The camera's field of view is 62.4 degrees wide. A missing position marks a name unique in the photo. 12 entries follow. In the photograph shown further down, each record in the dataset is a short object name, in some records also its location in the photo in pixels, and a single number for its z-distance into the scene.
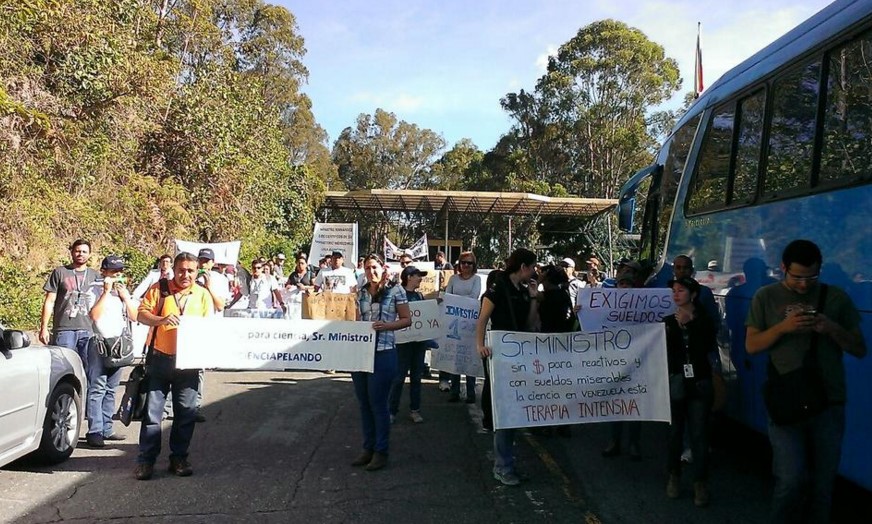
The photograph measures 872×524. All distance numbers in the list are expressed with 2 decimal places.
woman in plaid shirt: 5.92
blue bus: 4.34
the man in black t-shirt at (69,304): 6.67
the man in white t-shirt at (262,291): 12.44
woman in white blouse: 8.77
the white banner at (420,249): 20.09
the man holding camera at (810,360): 3.90
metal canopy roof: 28.23
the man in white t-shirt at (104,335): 6.66
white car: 5.34
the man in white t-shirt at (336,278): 11.38
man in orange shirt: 5.68
